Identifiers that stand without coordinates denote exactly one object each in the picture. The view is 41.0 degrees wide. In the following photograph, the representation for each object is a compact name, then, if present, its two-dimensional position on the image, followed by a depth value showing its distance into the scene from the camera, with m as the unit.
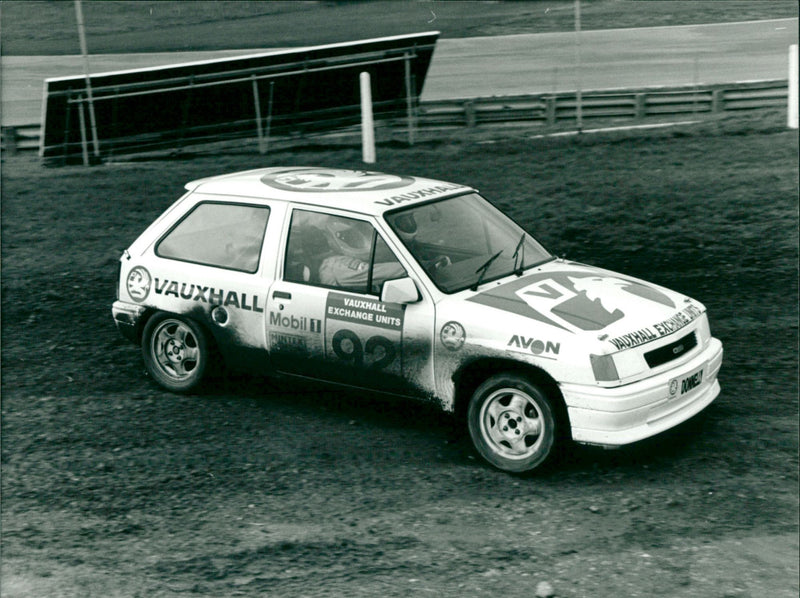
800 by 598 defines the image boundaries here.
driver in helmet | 6.86
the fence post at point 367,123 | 14.19
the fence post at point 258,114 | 16.08
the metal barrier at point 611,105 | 18.02
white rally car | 6.19
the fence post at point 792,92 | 14.95
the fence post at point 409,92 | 15.95
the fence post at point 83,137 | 15.83
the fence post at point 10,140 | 17.36
